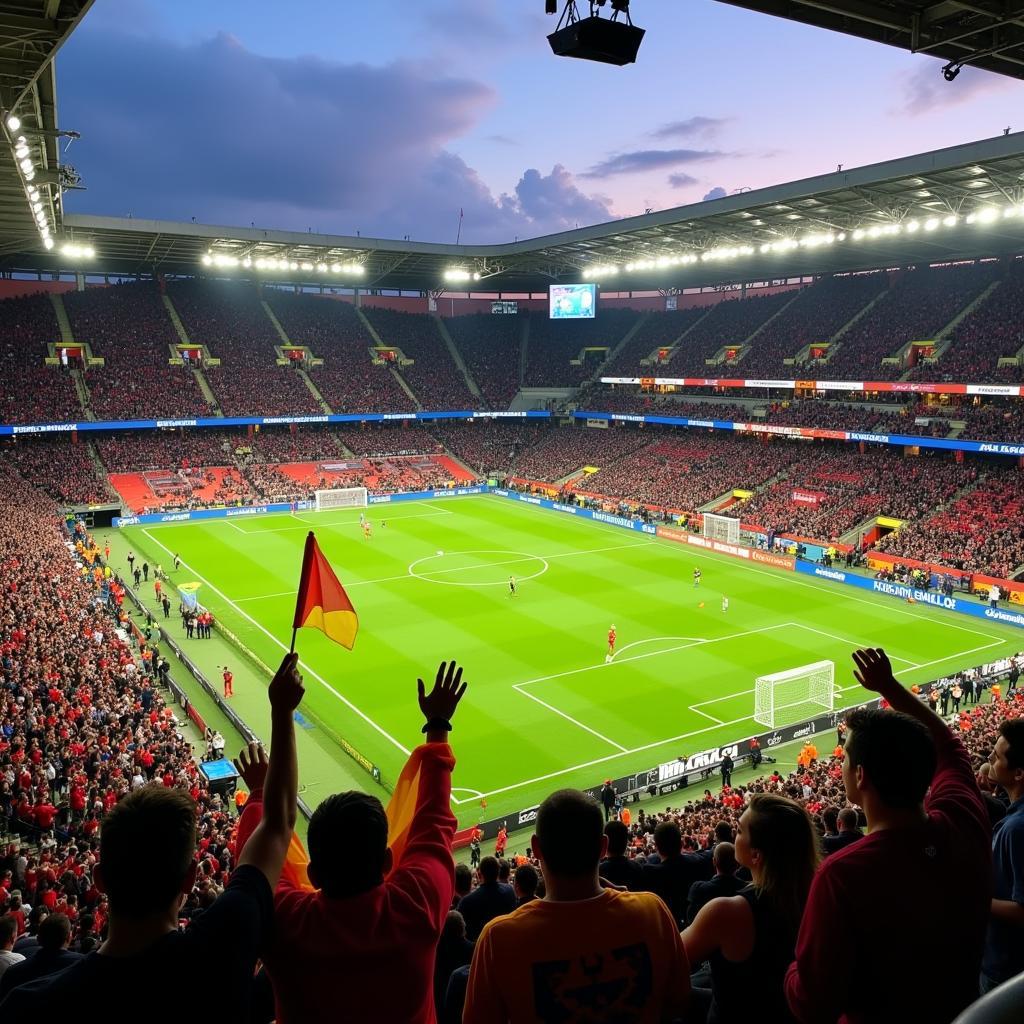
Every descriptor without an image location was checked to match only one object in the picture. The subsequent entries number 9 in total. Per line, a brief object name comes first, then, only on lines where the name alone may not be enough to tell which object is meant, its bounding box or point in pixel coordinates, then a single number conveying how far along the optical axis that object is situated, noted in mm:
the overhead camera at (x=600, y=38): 10734
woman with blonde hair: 3812
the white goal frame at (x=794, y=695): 27719
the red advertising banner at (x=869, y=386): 49875
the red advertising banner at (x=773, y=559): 47281
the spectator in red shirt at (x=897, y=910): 3287
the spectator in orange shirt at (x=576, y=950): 3131
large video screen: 78750
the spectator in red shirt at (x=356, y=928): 3127
